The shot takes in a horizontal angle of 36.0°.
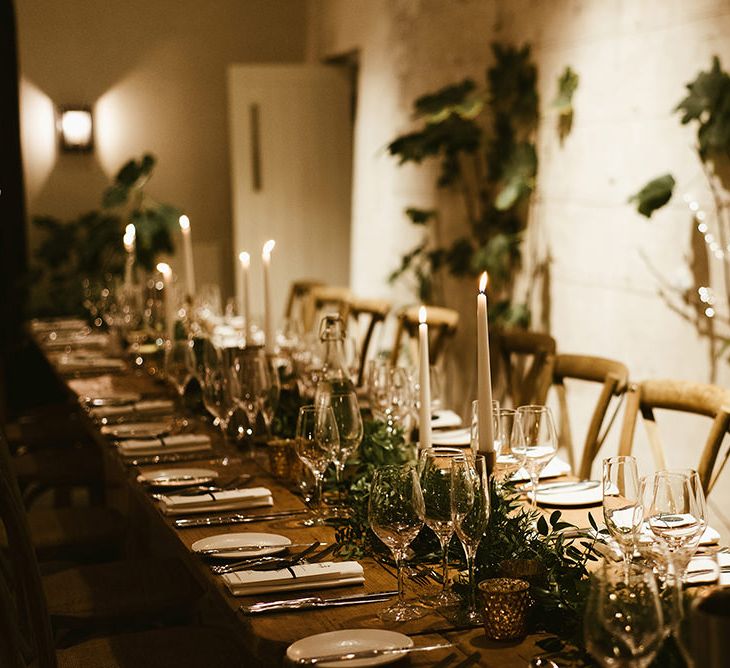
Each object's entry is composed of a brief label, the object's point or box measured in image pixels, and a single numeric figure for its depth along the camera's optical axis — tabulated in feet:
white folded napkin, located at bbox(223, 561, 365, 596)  5.54
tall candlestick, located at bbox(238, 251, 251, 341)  12.26
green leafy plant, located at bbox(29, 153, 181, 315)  24.20
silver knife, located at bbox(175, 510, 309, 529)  6.86
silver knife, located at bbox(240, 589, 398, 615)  5.28
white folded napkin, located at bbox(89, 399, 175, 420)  10.69
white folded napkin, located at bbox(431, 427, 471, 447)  9.33
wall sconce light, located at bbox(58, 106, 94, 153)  25.34
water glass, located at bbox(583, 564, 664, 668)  3.74
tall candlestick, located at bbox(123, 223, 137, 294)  15.34
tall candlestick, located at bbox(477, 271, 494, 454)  5.82
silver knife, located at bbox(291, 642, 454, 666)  4.62
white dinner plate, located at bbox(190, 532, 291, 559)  6.11
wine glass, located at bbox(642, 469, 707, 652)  5.03
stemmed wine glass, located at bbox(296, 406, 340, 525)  6.81
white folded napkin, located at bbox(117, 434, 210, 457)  8.98
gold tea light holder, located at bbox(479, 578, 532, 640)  4.86
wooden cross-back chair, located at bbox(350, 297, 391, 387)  16.55
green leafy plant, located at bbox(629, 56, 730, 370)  11.77
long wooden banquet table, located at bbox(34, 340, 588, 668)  4.78
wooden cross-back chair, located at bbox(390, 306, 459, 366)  14.76
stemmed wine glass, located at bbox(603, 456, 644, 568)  5.25
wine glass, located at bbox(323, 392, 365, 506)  6.89
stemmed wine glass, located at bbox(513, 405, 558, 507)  6.63
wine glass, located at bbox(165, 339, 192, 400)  10.50
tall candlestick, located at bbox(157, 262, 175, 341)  12.21
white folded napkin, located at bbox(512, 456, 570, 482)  8.16
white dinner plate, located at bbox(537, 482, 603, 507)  7.29
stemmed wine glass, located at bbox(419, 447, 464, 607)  5.14
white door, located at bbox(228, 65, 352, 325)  24.14
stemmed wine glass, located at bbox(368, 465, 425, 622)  5.17
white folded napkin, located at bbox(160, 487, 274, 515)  7.13
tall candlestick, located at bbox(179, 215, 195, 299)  13.19
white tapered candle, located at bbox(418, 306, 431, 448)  6.41
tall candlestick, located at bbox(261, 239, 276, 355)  10.27
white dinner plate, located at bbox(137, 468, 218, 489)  7.82
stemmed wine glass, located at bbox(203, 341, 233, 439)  8.61
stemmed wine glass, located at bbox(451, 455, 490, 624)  5.08
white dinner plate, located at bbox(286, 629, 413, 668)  4.63
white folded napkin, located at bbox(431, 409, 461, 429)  9.92
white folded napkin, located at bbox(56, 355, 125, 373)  13.93
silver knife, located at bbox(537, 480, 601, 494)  7.55
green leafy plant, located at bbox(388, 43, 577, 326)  16.38
